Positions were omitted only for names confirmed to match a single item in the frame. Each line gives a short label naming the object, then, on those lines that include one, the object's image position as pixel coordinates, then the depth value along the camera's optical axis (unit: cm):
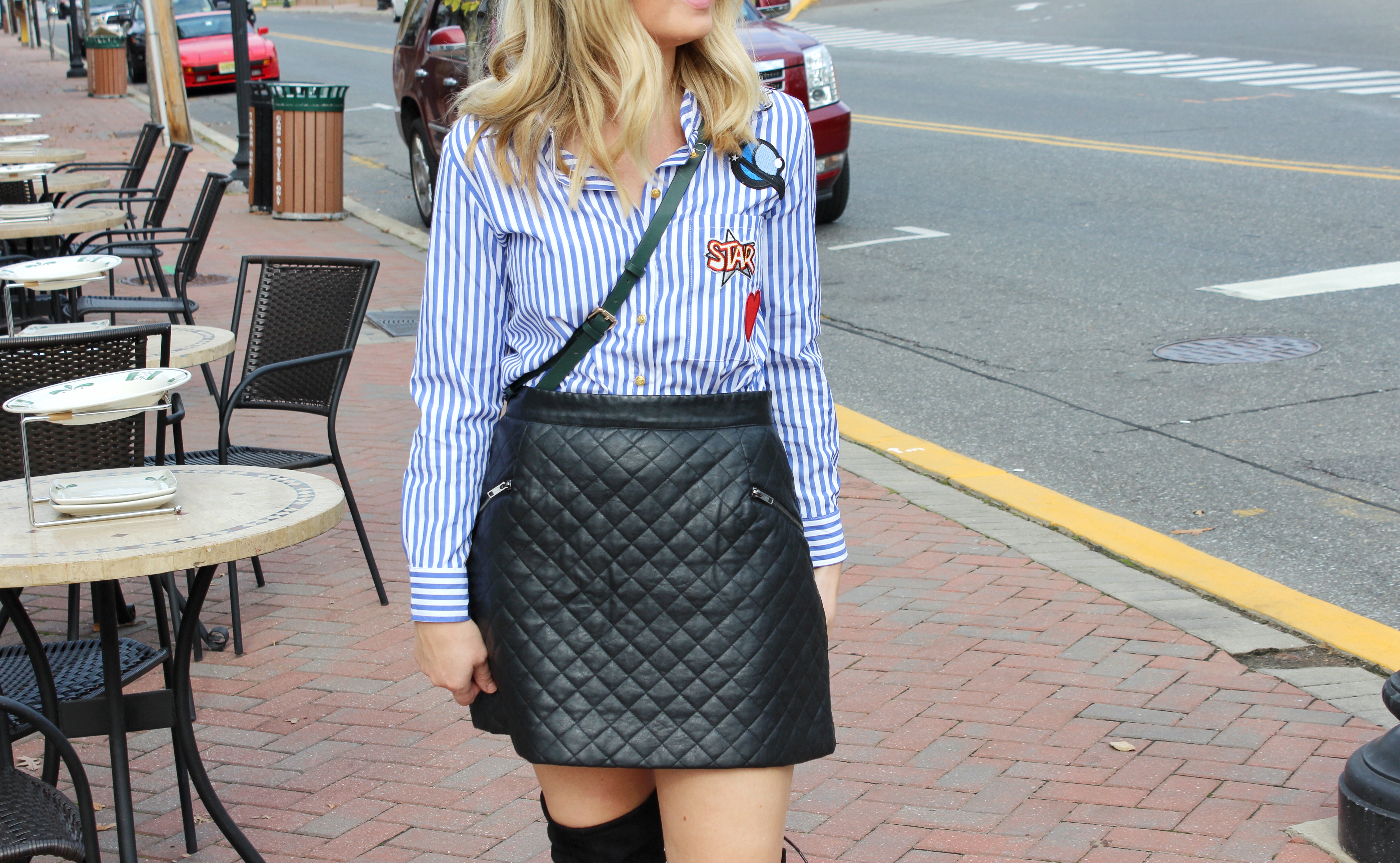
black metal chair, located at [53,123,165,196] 1009
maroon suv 1057
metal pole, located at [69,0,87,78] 3181
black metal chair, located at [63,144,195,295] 877
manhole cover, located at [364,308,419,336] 891
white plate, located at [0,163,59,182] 777
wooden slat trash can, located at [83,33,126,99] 2677
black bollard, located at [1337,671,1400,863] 295
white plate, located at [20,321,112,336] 431
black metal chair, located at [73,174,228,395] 696
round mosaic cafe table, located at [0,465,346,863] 262
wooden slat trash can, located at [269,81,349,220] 1237
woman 186
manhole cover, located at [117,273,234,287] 1046
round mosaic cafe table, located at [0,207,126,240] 677
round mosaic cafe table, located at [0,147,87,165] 902
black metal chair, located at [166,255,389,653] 486
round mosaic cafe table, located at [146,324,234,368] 452
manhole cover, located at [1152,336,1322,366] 729
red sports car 2467
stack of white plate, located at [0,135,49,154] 905
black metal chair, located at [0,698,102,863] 235
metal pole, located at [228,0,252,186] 1471
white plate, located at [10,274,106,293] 446
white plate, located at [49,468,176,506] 285
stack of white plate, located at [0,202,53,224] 709
